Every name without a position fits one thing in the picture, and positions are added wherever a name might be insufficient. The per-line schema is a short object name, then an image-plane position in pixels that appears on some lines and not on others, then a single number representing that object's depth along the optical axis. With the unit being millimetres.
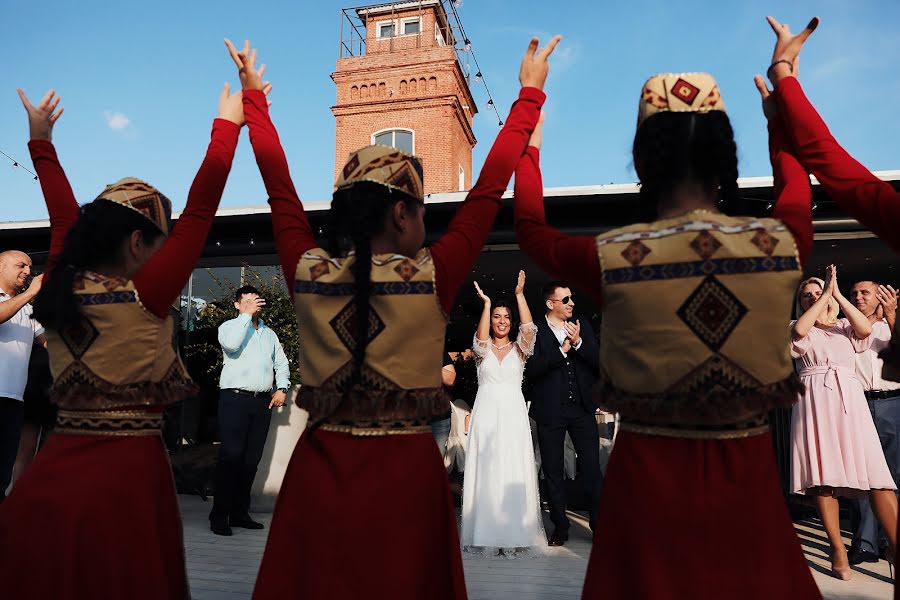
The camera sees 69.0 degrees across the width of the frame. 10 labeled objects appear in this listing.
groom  5516
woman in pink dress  4406
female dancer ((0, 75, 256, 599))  1869
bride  5070
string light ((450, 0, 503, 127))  23372
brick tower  22766
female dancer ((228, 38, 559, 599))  1675
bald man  4973
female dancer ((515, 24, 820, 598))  1439
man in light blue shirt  5812
